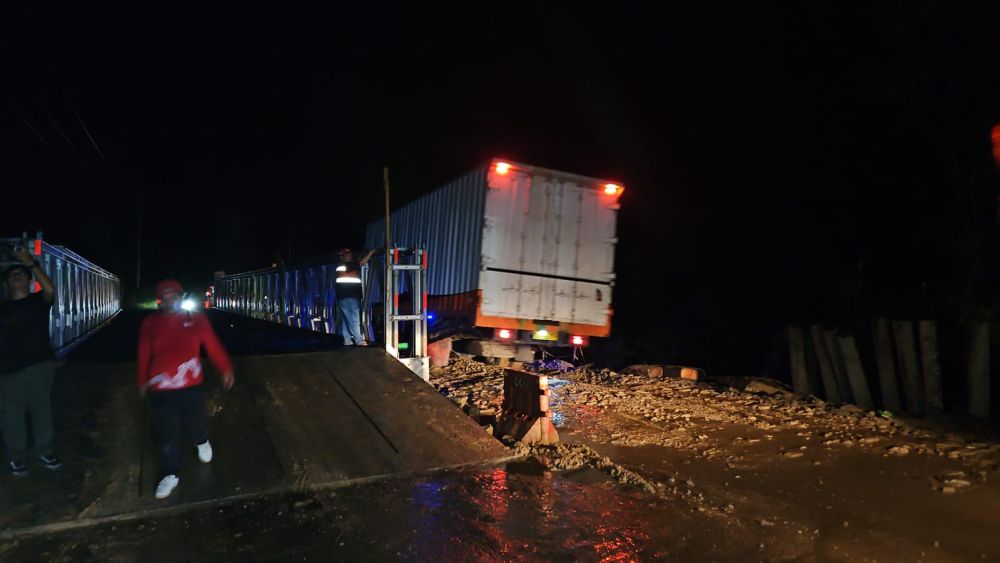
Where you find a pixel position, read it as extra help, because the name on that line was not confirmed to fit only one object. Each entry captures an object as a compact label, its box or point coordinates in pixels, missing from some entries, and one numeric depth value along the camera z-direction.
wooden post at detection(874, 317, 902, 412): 7.93
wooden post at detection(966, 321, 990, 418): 7.33
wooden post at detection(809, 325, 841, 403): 8.67
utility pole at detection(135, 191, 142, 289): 52.70
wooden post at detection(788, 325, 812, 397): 9.18
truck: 9.70
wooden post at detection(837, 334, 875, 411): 8.16
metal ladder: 7.93
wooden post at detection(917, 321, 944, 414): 7.56
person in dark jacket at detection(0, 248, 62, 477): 4.35
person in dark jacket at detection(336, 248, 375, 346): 9.70
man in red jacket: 4.34
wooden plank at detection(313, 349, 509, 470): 5.27
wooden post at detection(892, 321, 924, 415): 7.71
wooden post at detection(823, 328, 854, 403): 8.52
